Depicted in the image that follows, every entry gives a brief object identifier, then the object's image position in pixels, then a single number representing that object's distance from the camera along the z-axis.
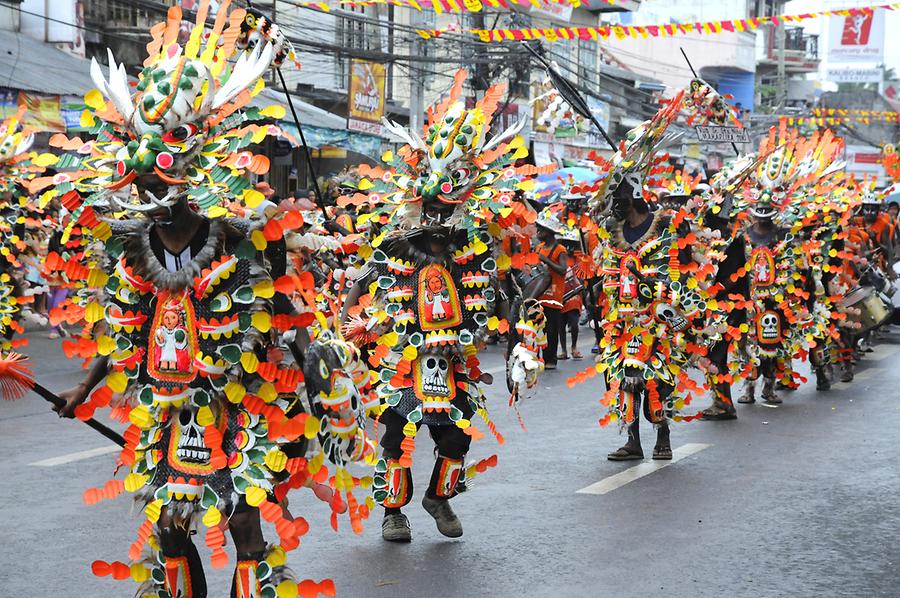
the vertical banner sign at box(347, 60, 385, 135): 23.66
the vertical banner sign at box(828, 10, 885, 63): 62.59
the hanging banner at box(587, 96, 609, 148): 37.78
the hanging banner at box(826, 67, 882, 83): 67.76
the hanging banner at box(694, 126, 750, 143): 16.17
